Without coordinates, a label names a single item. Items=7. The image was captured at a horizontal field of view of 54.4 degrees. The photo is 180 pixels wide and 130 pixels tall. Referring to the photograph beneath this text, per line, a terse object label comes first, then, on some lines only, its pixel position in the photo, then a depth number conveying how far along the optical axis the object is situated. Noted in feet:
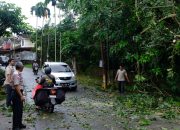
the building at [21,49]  123.55
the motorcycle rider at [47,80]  21.39
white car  35.35
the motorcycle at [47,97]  21.04
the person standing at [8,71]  20.02
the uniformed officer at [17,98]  15.44
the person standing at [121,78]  33.41
